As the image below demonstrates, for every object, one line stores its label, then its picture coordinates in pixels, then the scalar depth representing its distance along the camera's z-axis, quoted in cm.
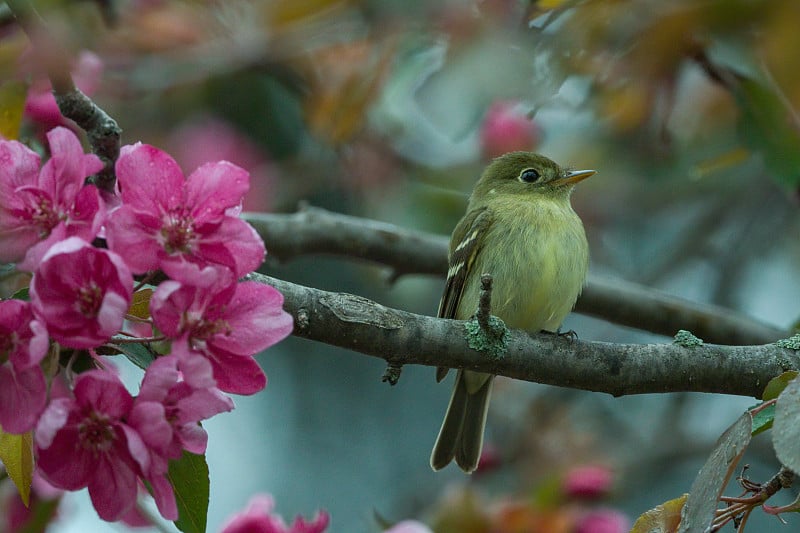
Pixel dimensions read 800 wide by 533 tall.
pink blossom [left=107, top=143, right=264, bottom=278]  389
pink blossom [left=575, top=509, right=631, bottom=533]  758
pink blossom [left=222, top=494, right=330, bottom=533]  555
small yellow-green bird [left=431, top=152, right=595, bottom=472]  789
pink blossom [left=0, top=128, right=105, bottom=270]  400
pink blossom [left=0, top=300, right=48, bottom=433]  372
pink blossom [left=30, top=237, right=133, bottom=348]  365
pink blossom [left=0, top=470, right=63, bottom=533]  658
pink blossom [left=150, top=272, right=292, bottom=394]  380
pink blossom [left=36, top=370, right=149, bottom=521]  371
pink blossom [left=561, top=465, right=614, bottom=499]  820
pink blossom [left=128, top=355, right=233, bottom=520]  374
